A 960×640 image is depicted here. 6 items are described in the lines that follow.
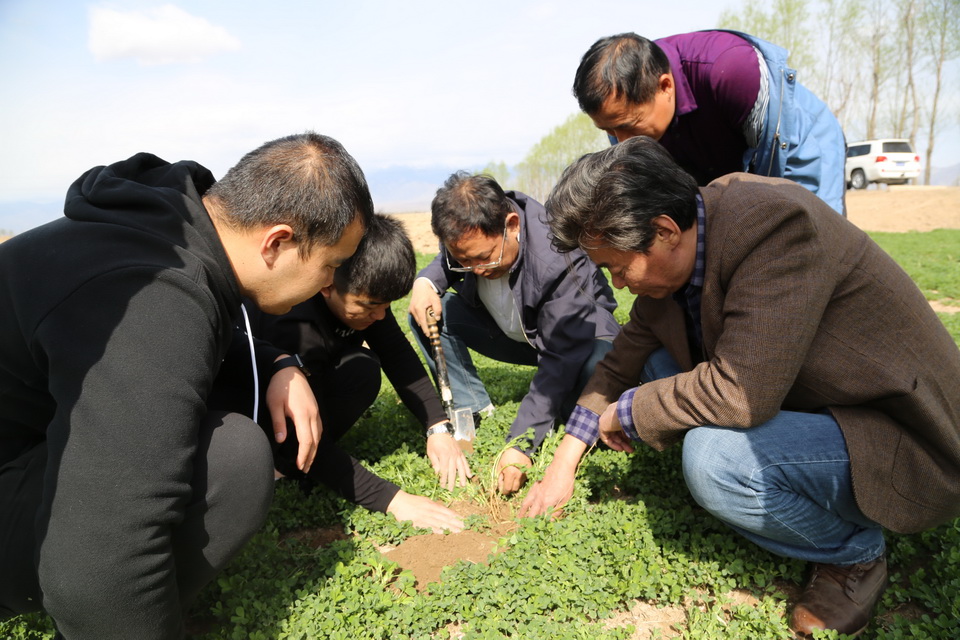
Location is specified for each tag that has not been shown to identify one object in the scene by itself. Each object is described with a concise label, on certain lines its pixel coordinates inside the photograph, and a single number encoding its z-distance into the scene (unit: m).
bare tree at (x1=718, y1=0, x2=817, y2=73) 31.55
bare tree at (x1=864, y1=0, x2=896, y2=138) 34.81
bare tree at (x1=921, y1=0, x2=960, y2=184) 31.53
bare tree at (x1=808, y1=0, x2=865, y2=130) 33.91
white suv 26.95
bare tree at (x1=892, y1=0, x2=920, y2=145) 33.19
